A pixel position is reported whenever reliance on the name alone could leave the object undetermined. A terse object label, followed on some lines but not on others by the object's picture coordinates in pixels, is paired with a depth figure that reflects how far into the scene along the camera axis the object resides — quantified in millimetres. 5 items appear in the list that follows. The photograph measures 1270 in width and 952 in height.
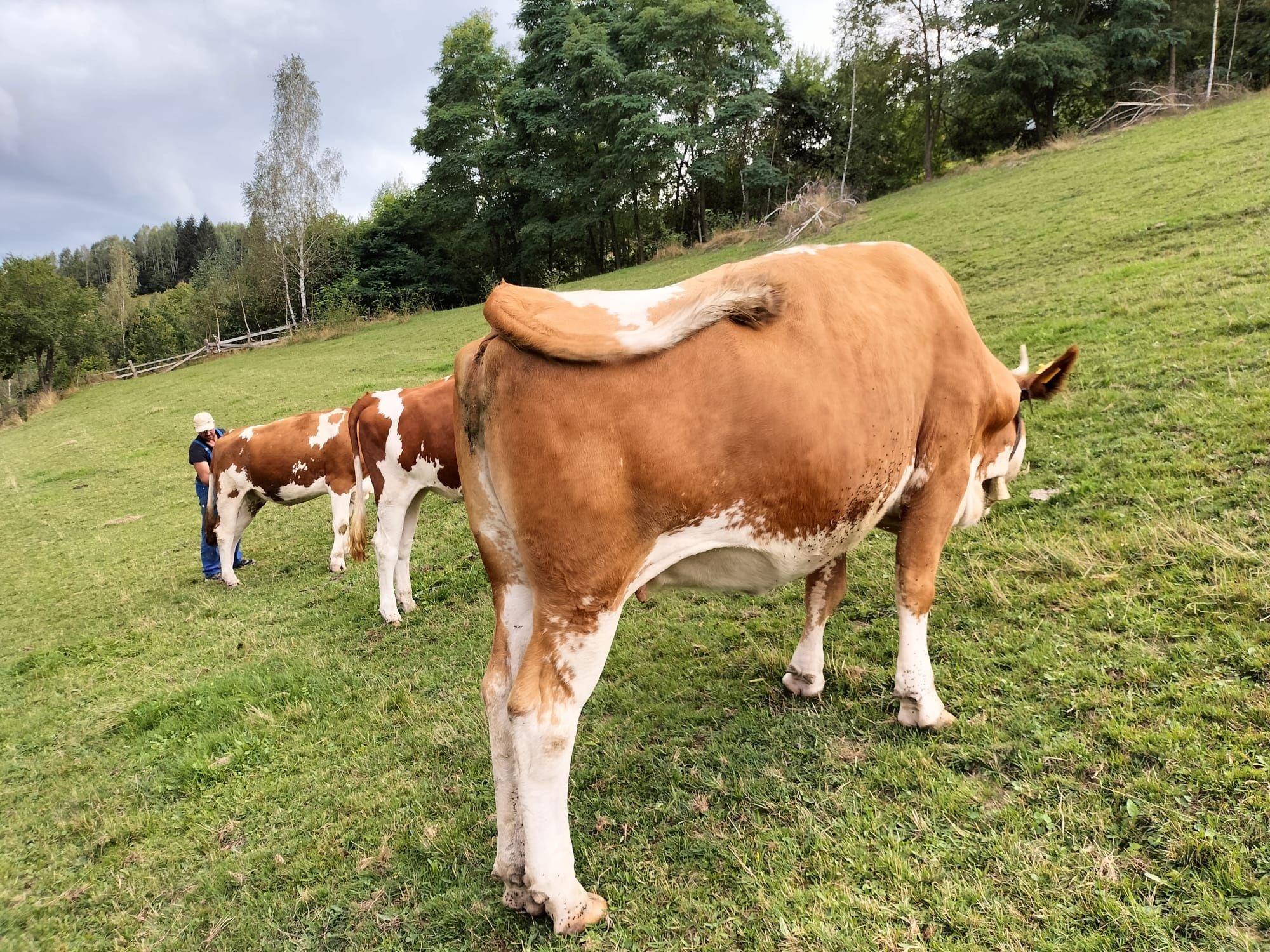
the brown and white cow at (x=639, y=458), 2426
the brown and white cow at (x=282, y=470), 8367
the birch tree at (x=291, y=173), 34031
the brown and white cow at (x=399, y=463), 6520
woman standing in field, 9203
